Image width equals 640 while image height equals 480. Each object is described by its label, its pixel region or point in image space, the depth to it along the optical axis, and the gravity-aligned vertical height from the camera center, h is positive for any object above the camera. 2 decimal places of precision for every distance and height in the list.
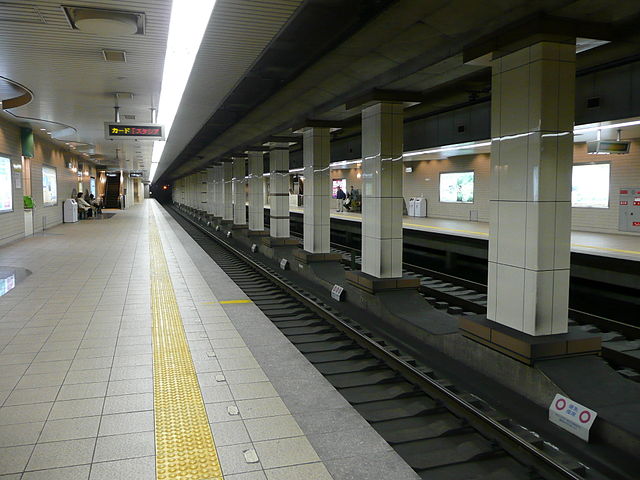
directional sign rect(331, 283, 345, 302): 8.55 -1.58
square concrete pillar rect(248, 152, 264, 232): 17.11 +0.24
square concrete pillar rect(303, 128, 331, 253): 10.84 +0.24
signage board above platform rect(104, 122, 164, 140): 11.38 +1.53
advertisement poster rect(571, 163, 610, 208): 14.05 +0.33
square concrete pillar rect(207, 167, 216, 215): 27.06 +0.43
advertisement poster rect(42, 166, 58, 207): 19.70 +0.51
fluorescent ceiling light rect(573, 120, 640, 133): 9.29 +1.37
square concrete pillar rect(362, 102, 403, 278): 7.78 +0.20
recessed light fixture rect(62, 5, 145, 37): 5.41 +1.93
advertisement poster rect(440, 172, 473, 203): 19.25 +0.42
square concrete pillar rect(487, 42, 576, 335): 4.57 +0.16
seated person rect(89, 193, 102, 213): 30.42 -0.29
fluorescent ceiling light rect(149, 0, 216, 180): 5.38 +2.01
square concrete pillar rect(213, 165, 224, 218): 24.83 +0.39
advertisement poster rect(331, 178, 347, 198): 29.00 +0.77
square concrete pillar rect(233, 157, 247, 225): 19.94 +0.26
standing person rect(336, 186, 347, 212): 28.31 +0.07
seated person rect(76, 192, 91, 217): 26.98 -0.36
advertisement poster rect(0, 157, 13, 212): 14.05 +0.36
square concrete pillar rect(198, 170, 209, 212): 32.97 +0.51
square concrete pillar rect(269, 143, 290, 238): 14.12 +0.23
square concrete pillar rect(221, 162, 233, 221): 22.62 +0.39
